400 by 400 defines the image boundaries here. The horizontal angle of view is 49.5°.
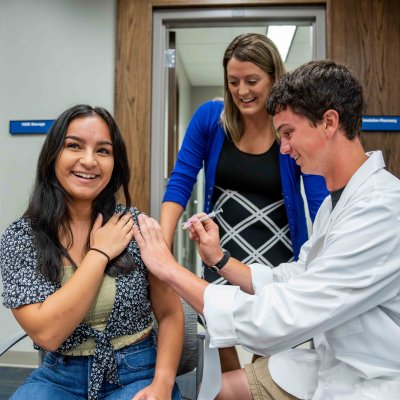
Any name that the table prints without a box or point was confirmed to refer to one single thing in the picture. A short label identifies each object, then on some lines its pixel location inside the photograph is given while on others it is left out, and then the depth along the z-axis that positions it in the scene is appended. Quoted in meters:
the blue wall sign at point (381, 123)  2.80
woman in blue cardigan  1.59
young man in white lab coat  0.88
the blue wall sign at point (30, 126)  3.02
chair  1.42
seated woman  1.09
